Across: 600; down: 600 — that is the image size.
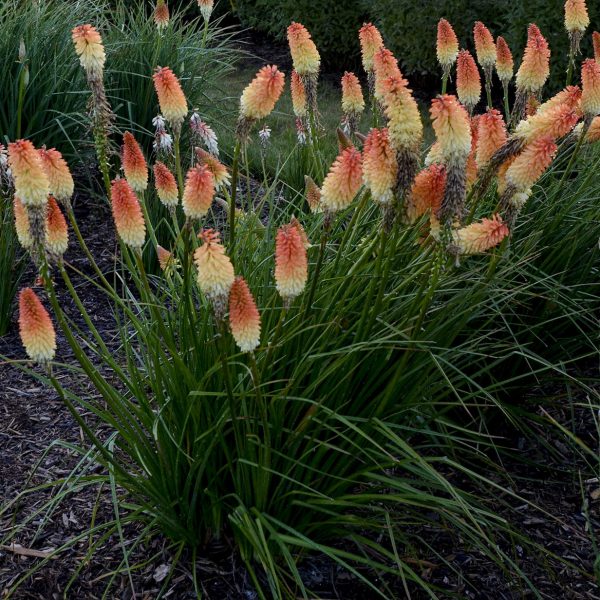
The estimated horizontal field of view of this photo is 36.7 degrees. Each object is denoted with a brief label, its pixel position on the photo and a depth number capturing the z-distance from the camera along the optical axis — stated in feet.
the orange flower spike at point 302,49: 9.34
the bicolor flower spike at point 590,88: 8.87
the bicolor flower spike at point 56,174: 7.45
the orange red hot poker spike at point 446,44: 11.14
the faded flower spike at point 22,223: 7.64
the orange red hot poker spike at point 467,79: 10.08
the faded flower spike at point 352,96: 10.61
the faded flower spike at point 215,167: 9.17
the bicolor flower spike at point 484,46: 11.37
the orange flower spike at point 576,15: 11.47
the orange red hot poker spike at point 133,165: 8.26
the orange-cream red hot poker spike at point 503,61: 11.78
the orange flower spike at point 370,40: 10.46
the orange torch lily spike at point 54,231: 7.57
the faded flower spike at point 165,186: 8.58
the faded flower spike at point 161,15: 15.81
